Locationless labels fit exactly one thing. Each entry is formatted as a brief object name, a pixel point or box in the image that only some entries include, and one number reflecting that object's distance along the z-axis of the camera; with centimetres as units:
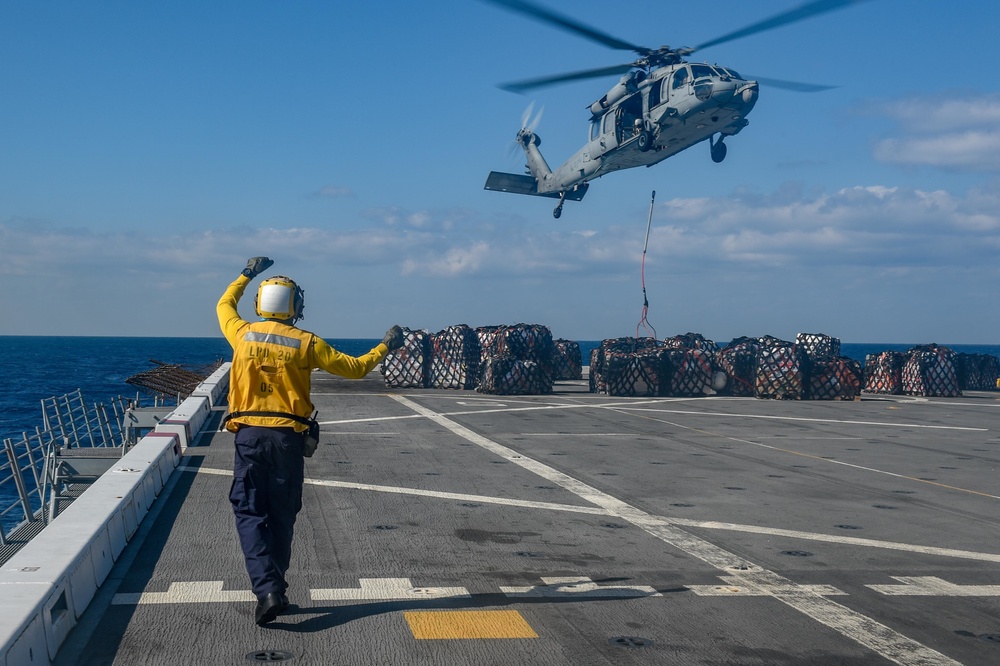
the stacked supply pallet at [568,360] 3822
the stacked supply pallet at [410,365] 3058
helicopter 2684
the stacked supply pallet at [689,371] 3002
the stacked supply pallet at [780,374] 2895
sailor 595
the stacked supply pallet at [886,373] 3359
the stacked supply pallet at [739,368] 3086
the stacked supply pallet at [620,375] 2931
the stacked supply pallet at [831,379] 2916
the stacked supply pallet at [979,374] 3781
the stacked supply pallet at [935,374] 3256
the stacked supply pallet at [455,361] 3123
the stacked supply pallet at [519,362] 2852
